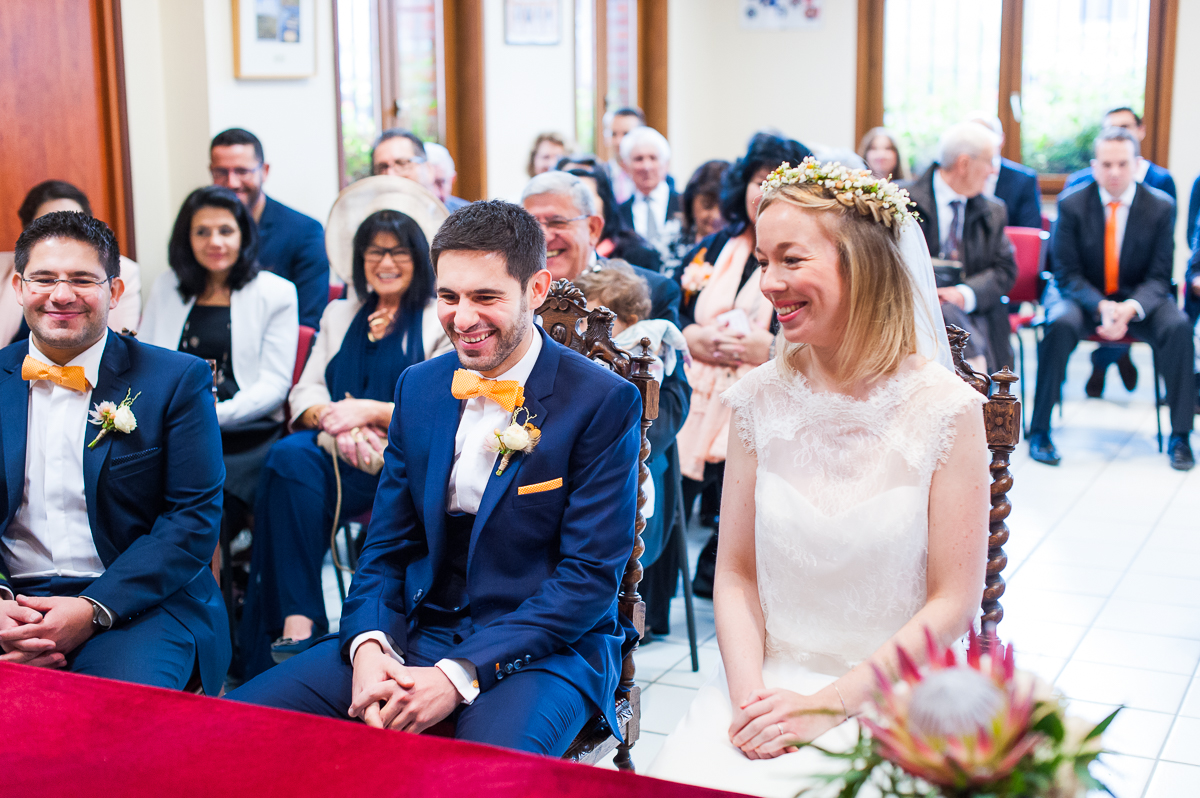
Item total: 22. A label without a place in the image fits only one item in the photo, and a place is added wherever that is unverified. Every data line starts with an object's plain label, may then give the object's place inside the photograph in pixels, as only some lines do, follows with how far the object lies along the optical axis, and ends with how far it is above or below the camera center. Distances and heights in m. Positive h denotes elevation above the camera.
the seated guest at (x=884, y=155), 7.70 +0.08
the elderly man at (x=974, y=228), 5.43 -0.30
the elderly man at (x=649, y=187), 6.37 -0.10
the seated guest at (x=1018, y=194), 7.43 -0.18
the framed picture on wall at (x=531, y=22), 7.02 +0.92
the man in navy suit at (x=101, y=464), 2.24 -0.58
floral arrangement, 0.87 -0.44
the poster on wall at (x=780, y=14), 10.05 +1.36
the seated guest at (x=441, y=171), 5.59 +0.00
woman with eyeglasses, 3.18 -0.74
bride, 1.76 -0.49
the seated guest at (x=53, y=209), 3.75 -0.16
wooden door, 4.02 +0.25
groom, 1.92 -0.64
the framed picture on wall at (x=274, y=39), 4.71 +0.57
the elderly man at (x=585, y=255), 3.21 -0.25
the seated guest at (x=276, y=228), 4.41 -0.22
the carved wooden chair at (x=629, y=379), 2.05 -0.46
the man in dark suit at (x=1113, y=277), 5.97 -0.62
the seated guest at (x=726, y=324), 3.79 -0.52
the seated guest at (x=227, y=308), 3.68 -0.44
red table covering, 1.26 -0.67
